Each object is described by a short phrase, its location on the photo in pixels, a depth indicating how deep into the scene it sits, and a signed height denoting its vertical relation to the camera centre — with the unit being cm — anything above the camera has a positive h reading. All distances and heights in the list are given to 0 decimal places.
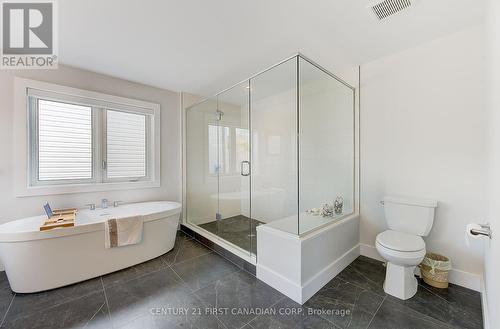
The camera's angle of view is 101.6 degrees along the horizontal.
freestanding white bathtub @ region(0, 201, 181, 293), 178 -86
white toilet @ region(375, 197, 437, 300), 168 -69
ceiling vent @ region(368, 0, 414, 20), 153 +121
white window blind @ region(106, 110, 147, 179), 287 +28
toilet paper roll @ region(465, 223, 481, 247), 115 -38
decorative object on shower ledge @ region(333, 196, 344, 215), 242 -51
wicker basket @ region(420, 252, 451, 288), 185 -101
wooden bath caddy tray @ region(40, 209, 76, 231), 191 -58
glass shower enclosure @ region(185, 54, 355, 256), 226 +12
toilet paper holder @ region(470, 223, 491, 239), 110 -38
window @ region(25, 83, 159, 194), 239 +31
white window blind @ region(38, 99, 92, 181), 242 +28
